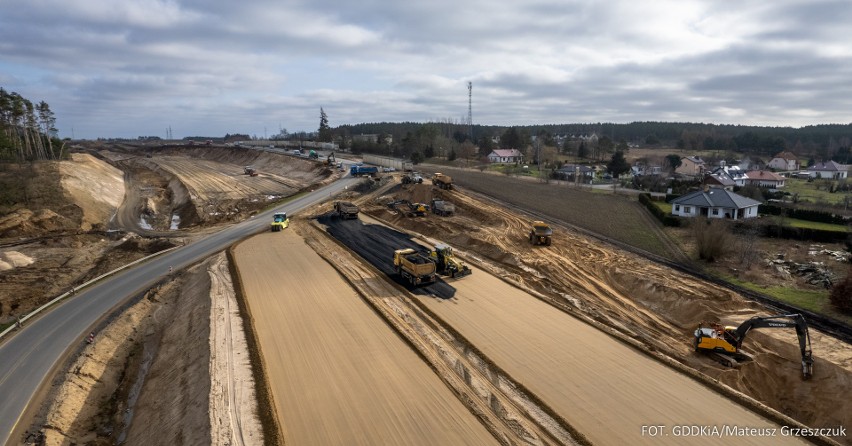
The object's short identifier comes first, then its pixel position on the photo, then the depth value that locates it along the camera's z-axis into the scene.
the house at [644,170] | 94.50
